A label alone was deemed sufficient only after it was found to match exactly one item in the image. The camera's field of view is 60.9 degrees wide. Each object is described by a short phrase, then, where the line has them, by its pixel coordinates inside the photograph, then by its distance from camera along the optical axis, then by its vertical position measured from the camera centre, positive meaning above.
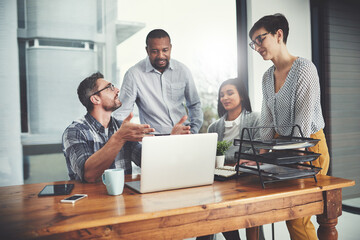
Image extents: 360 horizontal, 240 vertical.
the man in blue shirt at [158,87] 2.54 +0.19
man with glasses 1.72 -0.16
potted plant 1.93 -0.30
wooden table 1.02 -0.37
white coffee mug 1.31 -0.31
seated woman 2.85 -0.09
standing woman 2.13 +0.05
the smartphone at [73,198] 1.23 -0.36
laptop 1.29 -0.23
